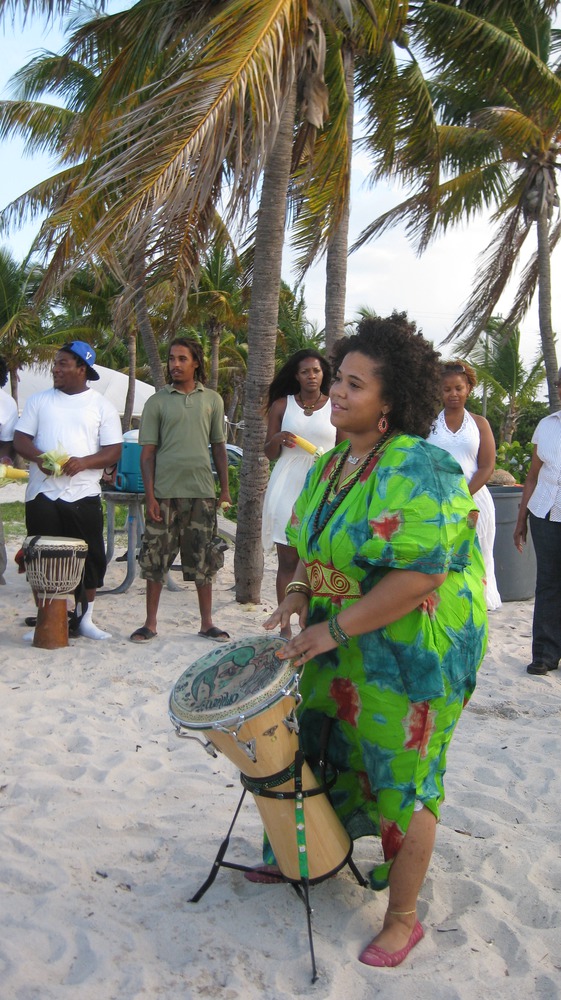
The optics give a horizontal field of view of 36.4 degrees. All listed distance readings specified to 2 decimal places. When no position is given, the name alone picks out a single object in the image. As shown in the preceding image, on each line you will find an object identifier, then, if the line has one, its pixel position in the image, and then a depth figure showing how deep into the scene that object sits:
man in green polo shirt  5.81
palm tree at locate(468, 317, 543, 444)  27.25
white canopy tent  26.77
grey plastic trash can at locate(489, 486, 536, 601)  7.52
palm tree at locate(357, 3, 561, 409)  10.98
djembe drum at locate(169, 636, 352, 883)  2.34
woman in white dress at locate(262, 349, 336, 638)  5.70
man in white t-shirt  5.62
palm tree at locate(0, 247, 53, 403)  23.73
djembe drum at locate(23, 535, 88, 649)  5.47
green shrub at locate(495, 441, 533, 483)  13.33
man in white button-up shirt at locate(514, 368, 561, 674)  5.39
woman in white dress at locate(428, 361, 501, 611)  5.99
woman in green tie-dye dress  2.28
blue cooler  6.89
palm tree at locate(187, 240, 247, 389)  25.58
